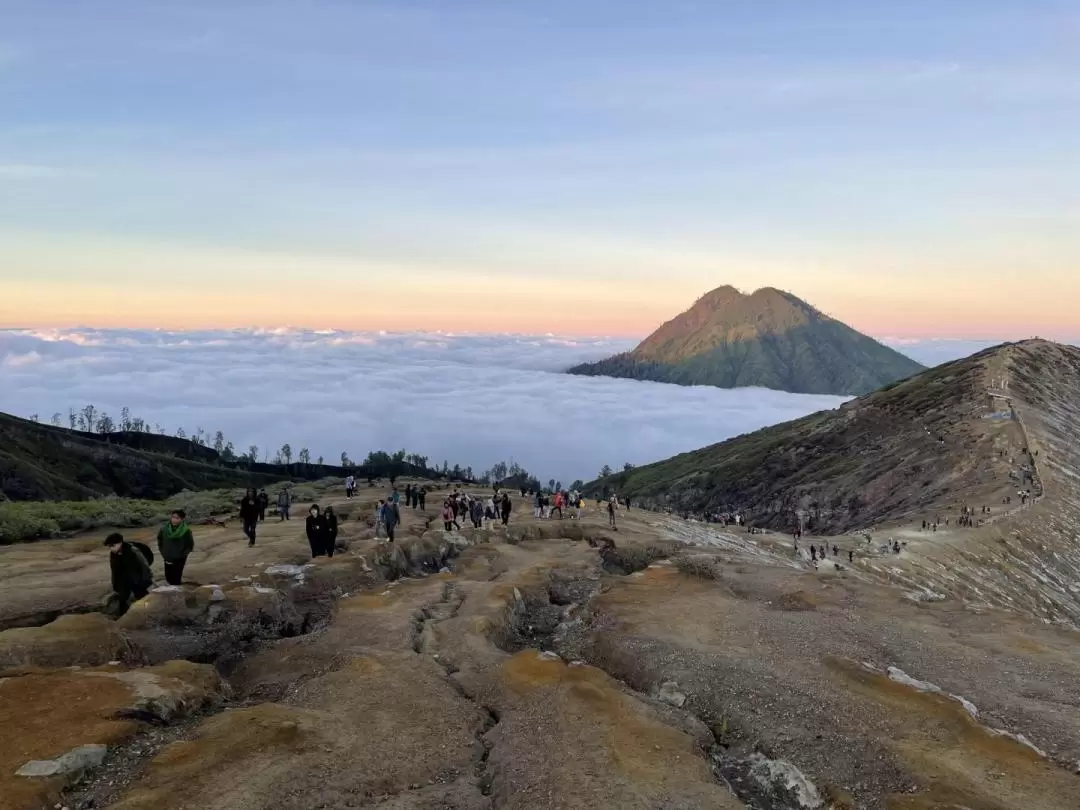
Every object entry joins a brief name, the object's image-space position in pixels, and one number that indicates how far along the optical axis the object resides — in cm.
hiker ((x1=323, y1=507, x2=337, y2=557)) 3023
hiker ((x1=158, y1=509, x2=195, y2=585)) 2259
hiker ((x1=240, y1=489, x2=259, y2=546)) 3275
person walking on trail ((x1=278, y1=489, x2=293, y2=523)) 4394
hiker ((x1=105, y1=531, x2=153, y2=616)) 2080
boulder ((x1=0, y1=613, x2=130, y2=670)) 1716
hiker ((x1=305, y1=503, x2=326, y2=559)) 2989
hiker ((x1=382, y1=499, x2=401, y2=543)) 3328
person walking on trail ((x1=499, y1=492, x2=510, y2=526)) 4178
